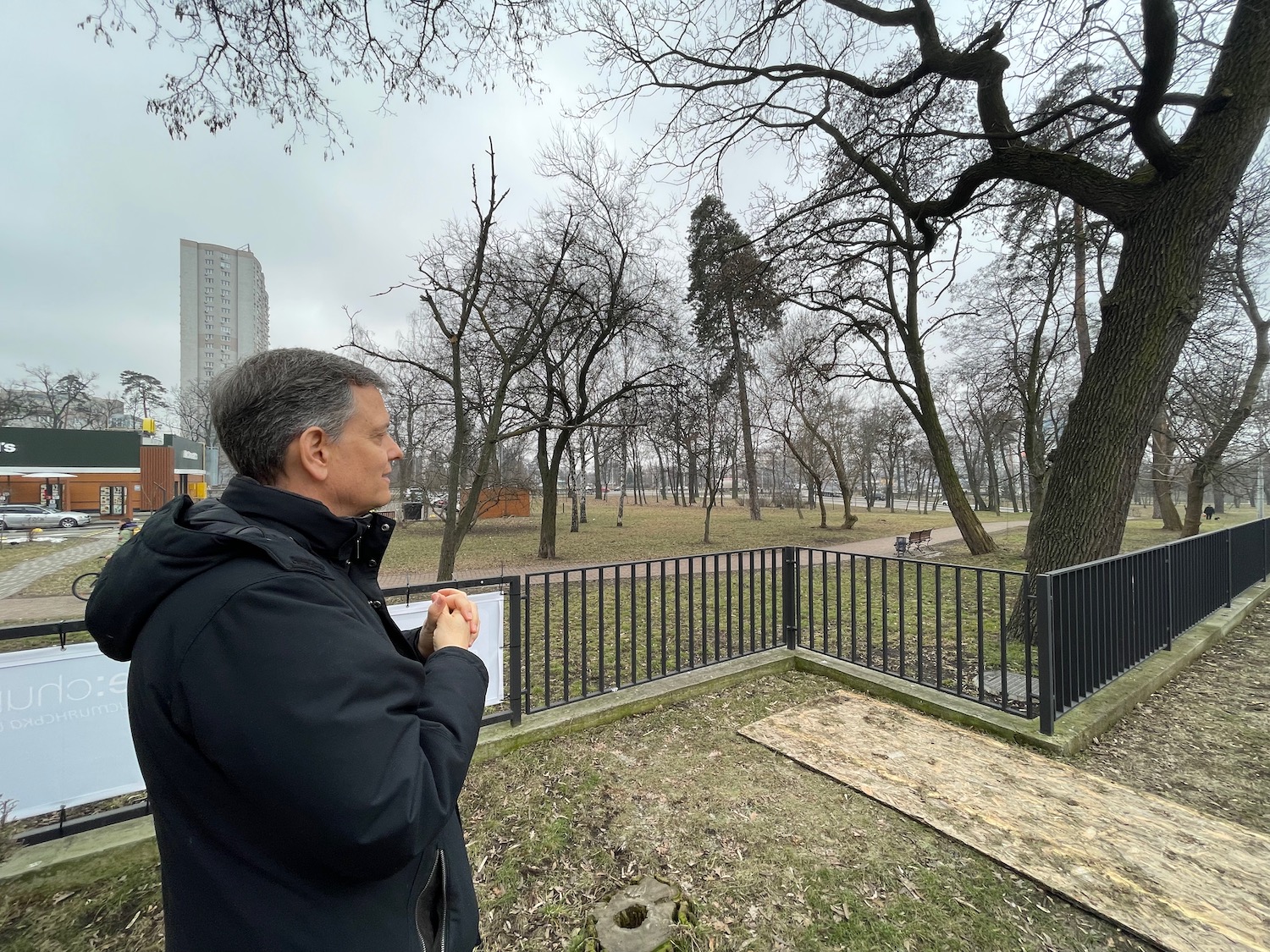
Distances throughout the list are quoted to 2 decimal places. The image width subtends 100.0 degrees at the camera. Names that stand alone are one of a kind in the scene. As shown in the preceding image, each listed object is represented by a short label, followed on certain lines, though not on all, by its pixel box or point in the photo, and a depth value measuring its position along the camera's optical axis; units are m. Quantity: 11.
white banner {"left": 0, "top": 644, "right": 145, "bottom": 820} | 2.45
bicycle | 10.06
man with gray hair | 0.78
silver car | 23.39
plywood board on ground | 2.11
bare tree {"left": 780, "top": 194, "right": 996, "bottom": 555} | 9.70
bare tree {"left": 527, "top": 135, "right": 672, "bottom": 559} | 10.45
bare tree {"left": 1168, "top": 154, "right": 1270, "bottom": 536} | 9.80
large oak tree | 4.54
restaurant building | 31.64
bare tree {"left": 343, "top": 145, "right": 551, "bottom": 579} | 6.95
